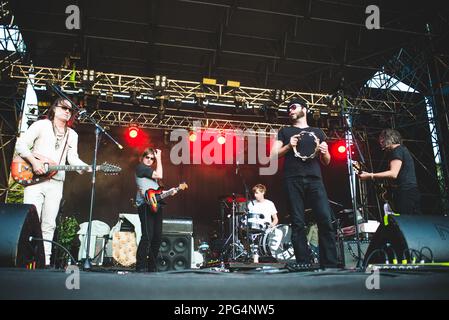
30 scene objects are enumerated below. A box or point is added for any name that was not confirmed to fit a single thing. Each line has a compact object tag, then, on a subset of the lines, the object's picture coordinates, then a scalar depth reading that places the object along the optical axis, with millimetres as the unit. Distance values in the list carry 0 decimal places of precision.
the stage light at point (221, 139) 12547
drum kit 7932
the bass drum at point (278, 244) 7902
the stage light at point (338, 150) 12812
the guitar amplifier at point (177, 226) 7607
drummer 8195
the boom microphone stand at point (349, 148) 4566
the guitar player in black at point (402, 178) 4471
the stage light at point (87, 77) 9297
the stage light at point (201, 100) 10118
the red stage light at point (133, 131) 11758
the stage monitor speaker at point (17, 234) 2426
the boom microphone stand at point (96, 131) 3960
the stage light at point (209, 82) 9984
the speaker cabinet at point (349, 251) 7049
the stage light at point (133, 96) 9828
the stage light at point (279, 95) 10391
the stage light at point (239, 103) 10328
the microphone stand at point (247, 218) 8156
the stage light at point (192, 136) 12649
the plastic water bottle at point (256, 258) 7711
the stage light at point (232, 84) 10086
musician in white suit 3668
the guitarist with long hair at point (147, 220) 5262
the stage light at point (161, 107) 10207
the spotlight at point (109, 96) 9852
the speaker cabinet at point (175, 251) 7285
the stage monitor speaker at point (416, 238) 3023
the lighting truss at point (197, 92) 9539
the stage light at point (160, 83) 9727
